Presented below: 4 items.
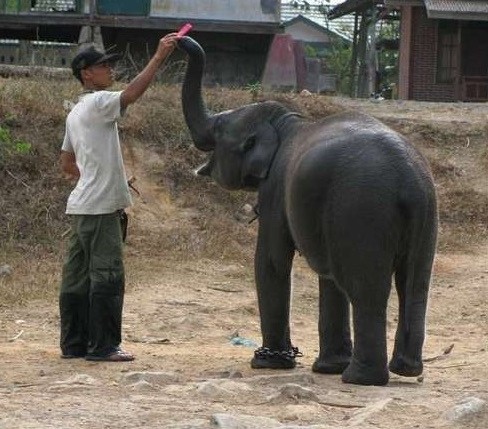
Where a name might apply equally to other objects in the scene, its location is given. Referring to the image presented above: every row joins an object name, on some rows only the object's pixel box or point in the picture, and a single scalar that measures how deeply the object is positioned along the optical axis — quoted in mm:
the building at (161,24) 52969
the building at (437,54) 66125
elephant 15156
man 17219
